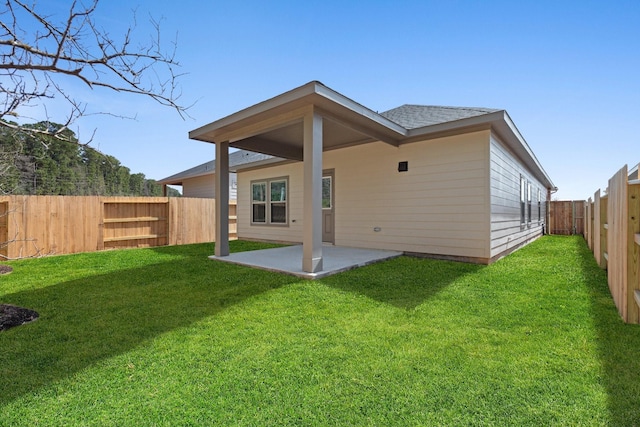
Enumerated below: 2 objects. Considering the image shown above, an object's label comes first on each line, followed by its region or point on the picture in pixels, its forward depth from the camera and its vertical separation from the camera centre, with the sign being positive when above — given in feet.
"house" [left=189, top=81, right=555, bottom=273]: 15.28 +3.00
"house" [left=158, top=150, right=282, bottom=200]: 46.56 +6.55
